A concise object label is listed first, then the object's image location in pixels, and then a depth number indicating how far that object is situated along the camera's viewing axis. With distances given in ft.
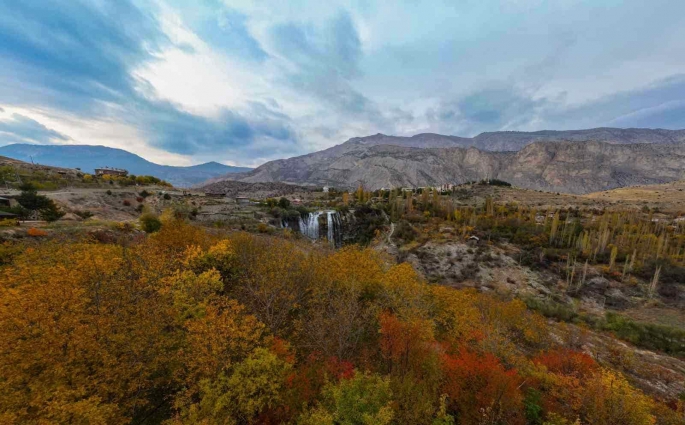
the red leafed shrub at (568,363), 57.16
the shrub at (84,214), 127.77
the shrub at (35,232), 75.66
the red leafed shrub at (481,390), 39.45
